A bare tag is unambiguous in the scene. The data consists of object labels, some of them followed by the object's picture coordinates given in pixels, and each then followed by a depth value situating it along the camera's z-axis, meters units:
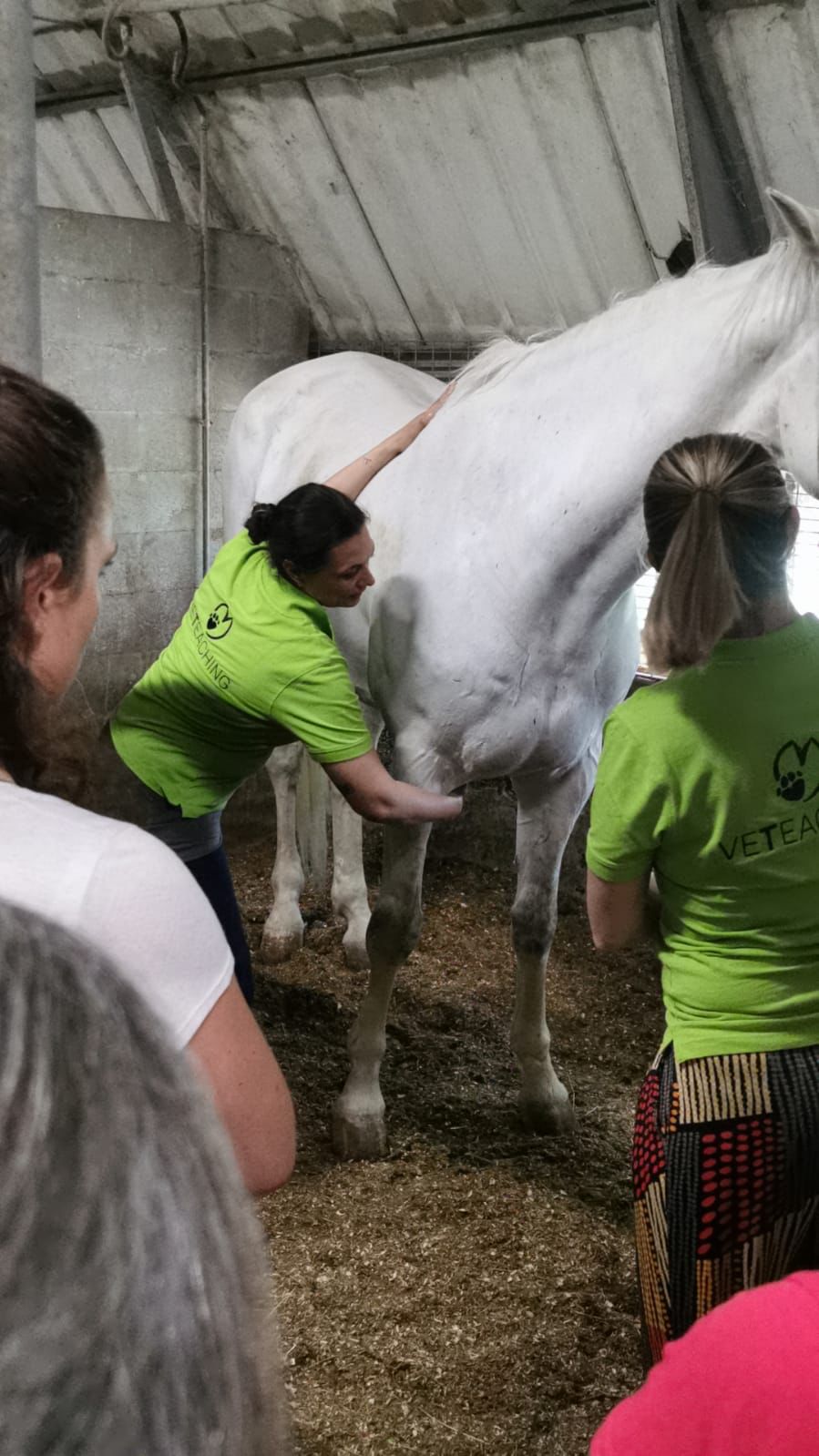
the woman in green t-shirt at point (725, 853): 1.38
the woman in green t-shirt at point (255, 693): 2.18
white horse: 1.96
